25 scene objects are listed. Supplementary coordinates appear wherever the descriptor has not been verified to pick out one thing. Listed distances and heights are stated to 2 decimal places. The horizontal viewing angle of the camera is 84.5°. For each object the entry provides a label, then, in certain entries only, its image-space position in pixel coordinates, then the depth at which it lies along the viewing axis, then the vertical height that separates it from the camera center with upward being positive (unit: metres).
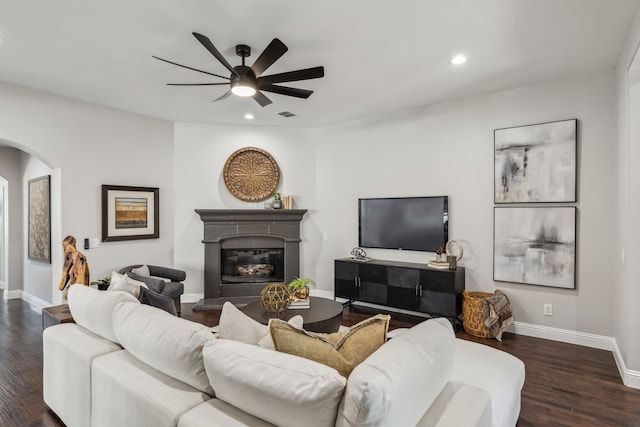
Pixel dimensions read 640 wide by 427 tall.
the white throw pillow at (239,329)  1.65 -0.57
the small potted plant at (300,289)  3.55 -0.81
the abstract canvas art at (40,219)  4.72 -0.17
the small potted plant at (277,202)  5.52 +0.12
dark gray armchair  4.00 -0.88
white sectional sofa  1.12 -0.69
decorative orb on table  3.20 -0.82
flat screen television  4.49 -0.17
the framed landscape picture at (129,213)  4.61 -0.06
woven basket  3.78 -1.15
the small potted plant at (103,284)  3.14 -0.68
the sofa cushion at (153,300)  2.65 -0.69
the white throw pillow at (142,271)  4.36 -0.78
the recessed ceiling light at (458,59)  3.16 +1.38
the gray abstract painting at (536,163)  3.64 +0.53
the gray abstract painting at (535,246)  3.64 -0.37
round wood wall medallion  5.54 +0.55
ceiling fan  2.69 +1.11
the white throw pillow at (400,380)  1.04 -0.56
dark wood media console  4.03 -0.94
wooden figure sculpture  2.84 -0.50
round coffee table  2.99 -0.95
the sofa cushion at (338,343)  1.35 -0.54
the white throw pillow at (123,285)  2.64 -0.59
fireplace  5.36 -0.66
